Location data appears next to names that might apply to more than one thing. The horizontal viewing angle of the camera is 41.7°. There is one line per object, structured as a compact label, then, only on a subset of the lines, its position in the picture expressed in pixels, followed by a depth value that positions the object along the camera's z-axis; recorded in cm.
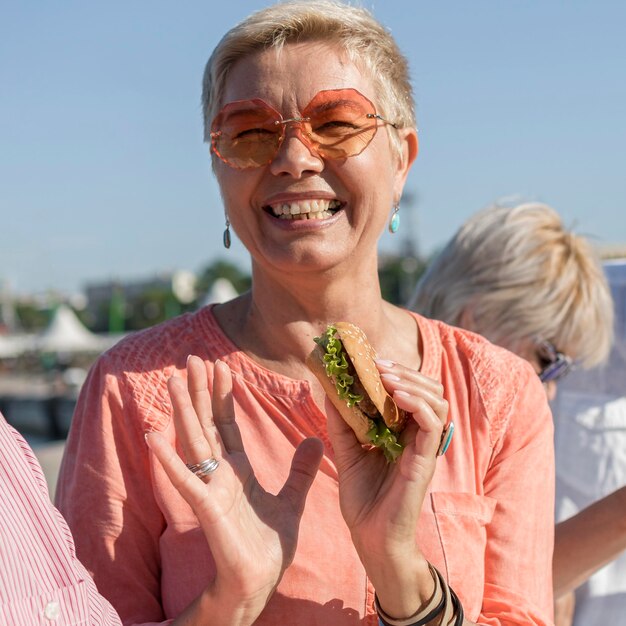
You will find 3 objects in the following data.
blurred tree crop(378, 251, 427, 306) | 6739
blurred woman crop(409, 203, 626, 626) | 368
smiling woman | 205
